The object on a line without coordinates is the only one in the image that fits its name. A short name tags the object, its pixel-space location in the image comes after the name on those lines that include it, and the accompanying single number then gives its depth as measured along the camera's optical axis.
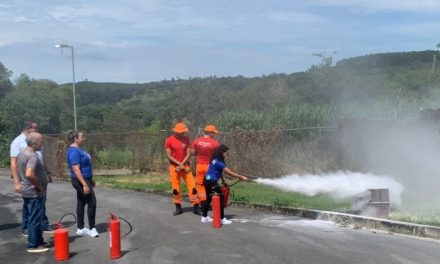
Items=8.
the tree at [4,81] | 57.97
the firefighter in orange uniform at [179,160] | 11.23
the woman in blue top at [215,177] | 10.39
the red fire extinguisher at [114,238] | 7.50
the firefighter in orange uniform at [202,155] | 11.06
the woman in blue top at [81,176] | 8.91
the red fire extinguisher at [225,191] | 10.75
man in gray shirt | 8.17
